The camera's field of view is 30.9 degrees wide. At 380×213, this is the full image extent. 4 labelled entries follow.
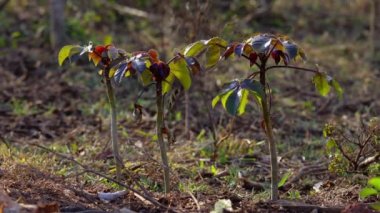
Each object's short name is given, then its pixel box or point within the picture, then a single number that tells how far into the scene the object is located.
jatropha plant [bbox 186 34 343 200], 2.67
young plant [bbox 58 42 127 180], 2.91
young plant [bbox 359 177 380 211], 2.70
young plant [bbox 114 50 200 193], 2.75
